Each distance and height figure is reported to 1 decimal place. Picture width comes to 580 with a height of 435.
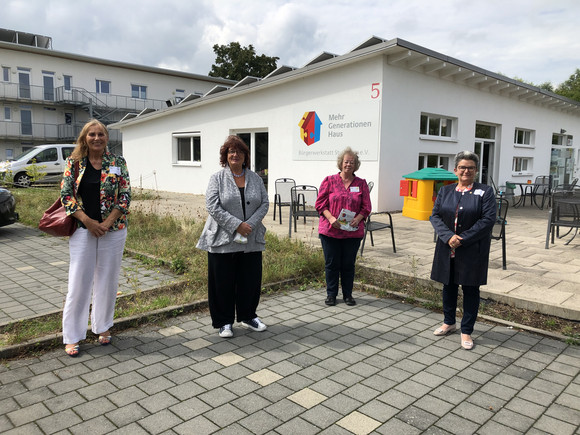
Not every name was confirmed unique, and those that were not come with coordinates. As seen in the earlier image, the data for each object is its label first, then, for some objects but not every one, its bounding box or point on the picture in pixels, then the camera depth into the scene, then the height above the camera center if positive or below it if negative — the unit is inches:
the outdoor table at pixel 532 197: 598.2 -34.8
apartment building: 1247.5 +209.8
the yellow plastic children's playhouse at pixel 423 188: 426.6 -16.4
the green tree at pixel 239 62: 1815.9 +416.9
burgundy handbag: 143.9 -17.9
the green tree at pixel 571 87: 1743.6 +380.5
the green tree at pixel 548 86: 2028.3 +381.5
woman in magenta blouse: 200.7 -21.8
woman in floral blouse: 144.5 -17.0
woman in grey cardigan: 159.0 -24.2
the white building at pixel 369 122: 466.0 +60.5
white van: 809.5 +8.5
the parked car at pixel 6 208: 357.4 -34.2
